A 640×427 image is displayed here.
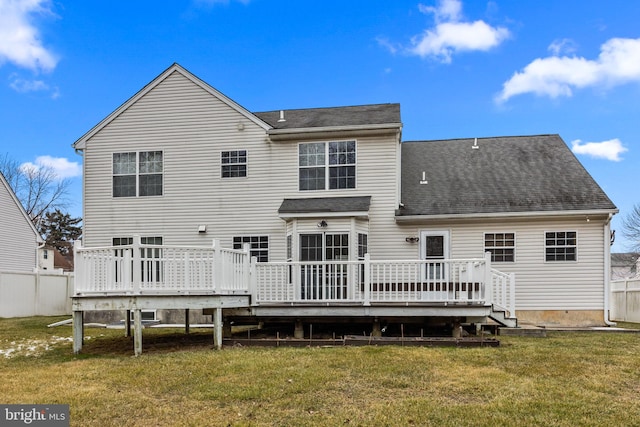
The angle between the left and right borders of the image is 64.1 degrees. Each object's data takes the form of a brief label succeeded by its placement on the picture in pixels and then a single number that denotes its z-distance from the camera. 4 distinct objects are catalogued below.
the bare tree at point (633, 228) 36.91
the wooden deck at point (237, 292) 9.30
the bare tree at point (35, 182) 39.41
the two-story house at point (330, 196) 14.21
